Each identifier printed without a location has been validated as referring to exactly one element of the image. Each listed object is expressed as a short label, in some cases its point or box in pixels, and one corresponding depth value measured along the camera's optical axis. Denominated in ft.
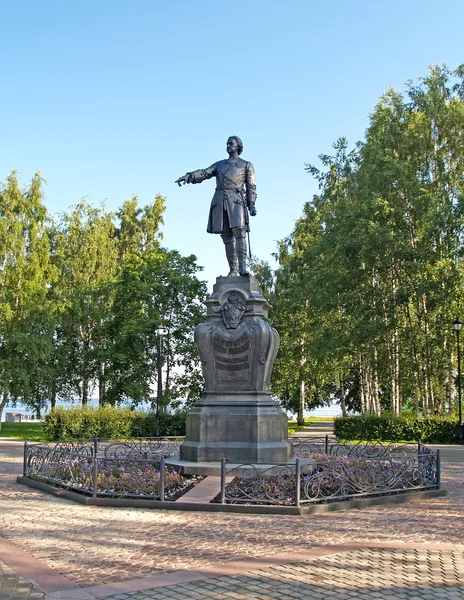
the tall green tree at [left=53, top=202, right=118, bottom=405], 141.49
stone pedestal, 41.81
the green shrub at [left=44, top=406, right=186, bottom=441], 94.02
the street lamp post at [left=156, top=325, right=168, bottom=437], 95.91
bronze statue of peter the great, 47.42
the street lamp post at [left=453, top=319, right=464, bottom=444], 90.34
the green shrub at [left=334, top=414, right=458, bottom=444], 94.22
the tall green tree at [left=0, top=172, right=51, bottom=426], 118.73
